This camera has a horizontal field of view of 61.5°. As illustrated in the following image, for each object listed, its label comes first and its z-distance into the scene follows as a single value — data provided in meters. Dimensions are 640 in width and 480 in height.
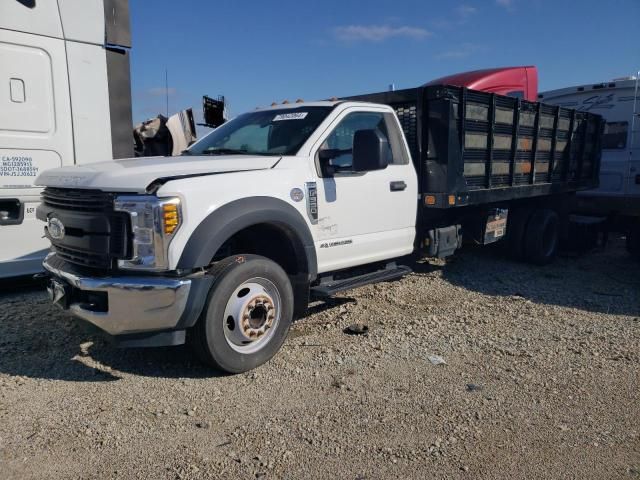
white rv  8.82
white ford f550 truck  3.56
